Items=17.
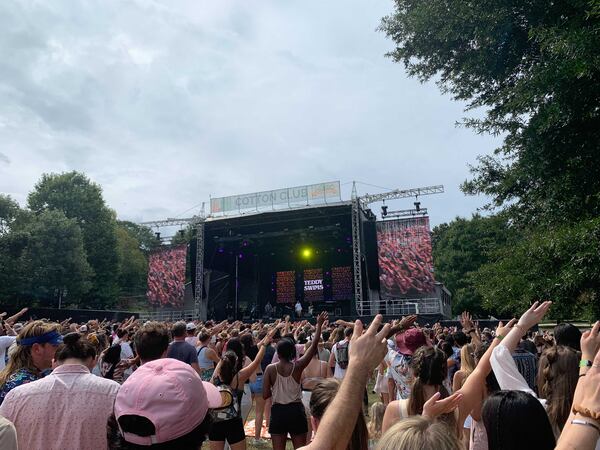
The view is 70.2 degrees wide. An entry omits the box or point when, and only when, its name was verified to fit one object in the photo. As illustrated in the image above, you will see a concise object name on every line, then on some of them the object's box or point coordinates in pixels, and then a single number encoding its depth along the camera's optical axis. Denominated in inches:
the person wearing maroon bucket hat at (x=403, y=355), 164.7
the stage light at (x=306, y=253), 1085.1
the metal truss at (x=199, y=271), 993.5
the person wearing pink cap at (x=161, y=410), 54.7
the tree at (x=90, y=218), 1466.5
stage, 970.7
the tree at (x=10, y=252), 1115.3
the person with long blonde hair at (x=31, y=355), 113.5
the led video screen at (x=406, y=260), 847.7
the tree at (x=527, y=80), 290.8
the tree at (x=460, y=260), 1565.0
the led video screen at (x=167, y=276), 1082.1
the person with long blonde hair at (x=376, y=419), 146.6
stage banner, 926.4
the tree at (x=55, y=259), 1170.0
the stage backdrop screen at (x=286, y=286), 1095.0
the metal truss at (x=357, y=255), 848.9
